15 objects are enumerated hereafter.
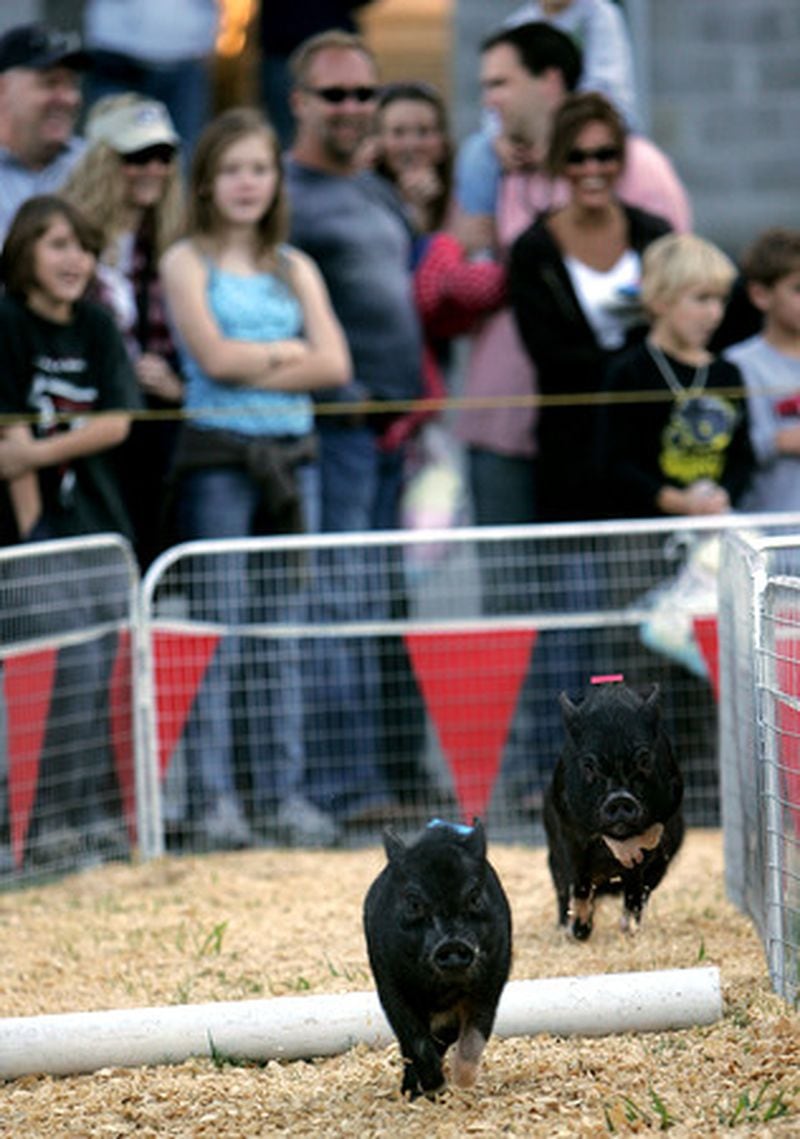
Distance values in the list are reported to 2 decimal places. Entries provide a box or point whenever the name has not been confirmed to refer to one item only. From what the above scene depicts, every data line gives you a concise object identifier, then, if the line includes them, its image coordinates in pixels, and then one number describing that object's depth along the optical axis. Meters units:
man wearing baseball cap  19.16
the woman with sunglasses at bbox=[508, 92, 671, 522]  19.08
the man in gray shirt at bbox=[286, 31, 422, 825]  19.56
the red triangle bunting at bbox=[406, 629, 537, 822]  18.00
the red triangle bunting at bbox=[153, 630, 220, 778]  18.06
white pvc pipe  11.45
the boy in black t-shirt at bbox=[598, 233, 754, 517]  18.62
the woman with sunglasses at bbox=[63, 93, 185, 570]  18.80
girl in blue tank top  18.16
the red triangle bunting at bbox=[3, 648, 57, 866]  17.16
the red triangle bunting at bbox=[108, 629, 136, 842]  18.09
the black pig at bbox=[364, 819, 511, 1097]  10.30
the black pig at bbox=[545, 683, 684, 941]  12.48
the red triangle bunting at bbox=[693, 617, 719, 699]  18.03
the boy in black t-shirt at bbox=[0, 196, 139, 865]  17.62
